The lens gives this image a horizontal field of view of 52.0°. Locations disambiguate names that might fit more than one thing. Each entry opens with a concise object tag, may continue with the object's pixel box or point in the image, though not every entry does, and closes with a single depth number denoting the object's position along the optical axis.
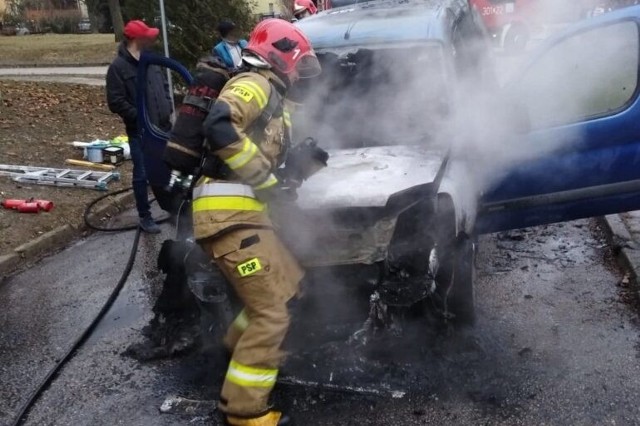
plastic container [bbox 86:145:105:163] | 8.60
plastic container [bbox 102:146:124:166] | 8.63
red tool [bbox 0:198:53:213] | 6.70
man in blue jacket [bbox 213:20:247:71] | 7.50
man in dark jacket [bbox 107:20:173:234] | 6.13
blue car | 3.87
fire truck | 7.88
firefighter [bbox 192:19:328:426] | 3.21
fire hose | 3.62
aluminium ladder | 7.59
